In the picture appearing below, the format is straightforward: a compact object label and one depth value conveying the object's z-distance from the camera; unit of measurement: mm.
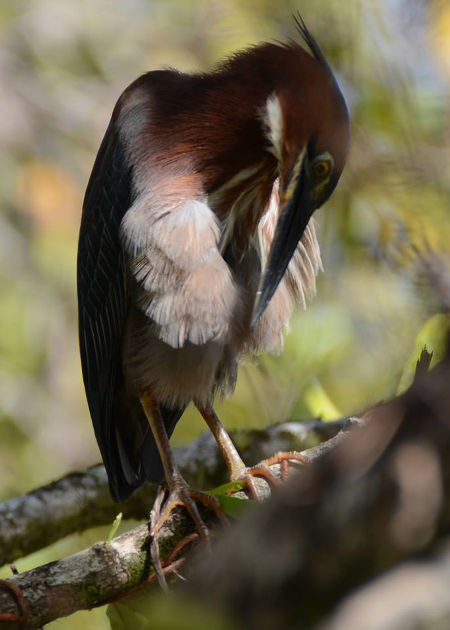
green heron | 6187
